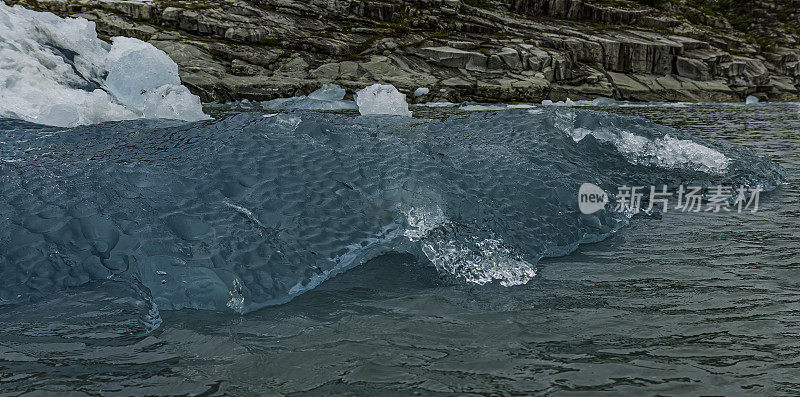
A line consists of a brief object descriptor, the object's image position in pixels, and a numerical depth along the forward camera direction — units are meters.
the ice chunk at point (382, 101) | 16.67
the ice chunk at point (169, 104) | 14.05
